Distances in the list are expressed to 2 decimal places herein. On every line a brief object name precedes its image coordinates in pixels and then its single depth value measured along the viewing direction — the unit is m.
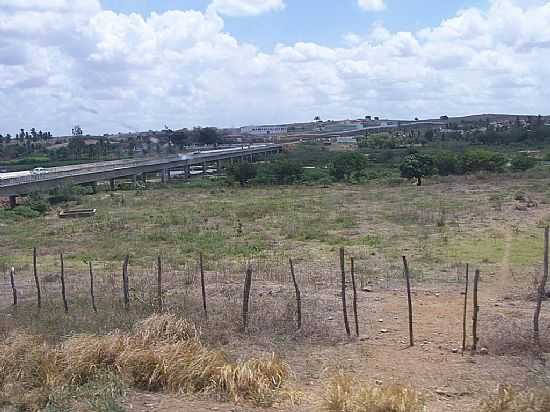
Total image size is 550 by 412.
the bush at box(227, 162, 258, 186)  77.69
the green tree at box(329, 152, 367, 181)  76.88
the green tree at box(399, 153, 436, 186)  68.25
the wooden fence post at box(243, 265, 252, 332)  14.26
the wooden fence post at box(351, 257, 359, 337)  14.08
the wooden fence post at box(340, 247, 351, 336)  14.10
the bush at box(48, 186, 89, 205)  59.25
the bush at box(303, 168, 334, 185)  74.28
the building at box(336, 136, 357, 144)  169.57
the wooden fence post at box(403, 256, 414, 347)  13.51
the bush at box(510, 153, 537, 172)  74.56
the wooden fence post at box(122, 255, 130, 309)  15.45
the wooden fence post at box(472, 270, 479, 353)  12.77
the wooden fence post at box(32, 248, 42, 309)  16.72
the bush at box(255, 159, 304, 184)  77.12
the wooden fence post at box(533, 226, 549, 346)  13.07
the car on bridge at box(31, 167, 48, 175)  65.78
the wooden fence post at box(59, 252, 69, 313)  16.11
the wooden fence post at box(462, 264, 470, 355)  13.00
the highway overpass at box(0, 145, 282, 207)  58.28
